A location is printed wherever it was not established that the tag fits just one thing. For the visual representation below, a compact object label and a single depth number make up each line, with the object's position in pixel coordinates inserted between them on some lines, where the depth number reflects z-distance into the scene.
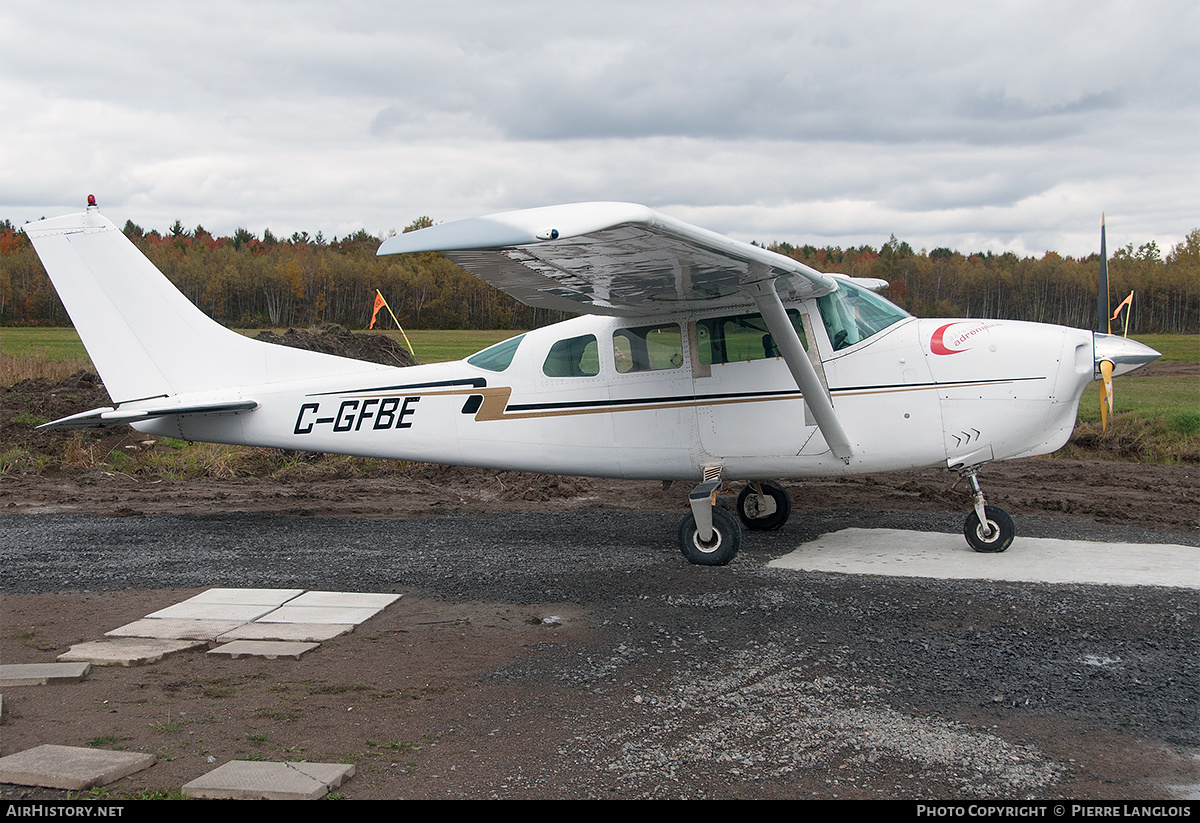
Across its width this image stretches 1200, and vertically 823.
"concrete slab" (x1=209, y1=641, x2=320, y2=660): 5.67
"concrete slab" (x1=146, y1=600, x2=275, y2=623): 6.49
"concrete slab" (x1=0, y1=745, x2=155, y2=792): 3.78
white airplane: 7.78
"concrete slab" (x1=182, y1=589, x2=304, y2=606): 6.91
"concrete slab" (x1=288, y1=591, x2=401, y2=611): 6.82
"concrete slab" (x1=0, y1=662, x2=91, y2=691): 5.13
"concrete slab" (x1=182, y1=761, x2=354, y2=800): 3.66
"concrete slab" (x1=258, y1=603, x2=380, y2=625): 6.42
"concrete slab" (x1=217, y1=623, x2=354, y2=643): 6.01
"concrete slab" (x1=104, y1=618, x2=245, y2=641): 6.05
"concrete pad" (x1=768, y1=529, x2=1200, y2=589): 7.29
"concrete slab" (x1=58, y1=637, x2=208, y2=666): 5.52
